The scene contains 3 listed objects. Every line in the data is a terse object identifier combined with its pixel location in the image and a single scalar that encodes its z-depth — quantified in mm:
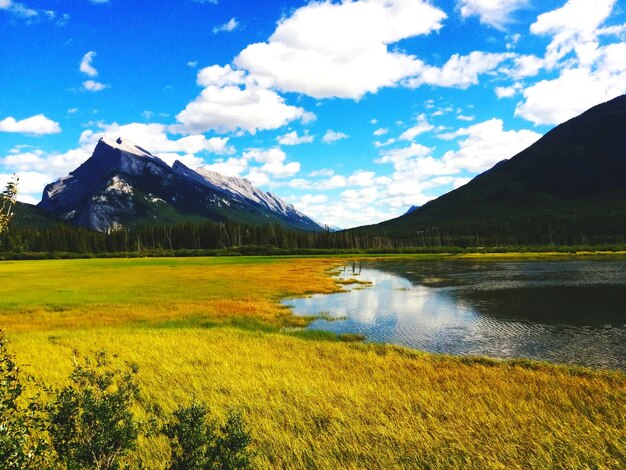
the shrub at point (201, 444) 8586
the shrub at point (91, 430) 8539
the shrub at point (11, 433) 6305
